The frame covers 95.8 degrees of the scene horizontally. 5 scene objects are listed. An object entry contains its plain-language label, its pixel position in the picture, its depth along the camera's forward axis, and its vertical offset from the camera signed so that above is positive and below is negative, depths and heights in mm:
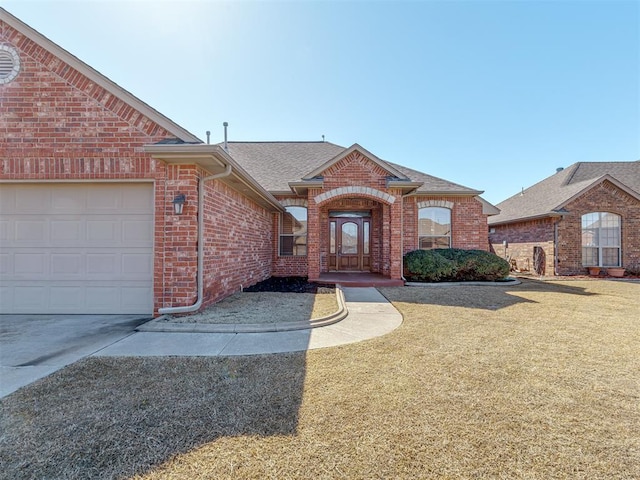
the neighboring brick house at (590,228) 13805 +732
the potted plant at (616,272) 13534 -1335
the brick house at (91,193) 5430 +924
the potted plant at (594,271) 13593 -1307
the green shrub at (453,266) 10344 -861
